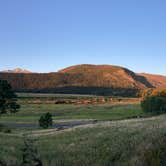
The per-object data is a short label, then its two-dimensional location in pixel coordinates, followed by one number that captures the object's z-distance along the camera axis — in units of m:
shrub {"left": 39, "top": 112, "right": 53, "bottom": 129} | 29.42
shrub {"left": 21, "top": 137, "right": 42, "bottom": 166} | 7.77
